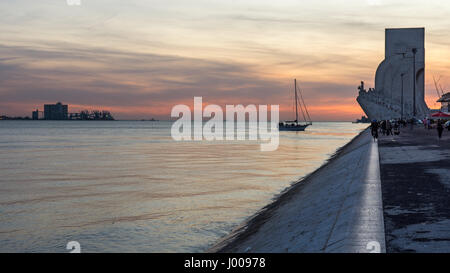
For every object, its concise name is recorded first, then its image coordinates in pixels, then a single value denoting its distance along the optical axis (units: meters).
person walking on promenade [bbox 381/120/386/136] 47.33
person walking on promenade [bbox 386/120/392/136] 45.12
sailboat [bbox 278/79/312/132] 130.12
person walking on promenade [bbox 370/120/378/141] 34.24
